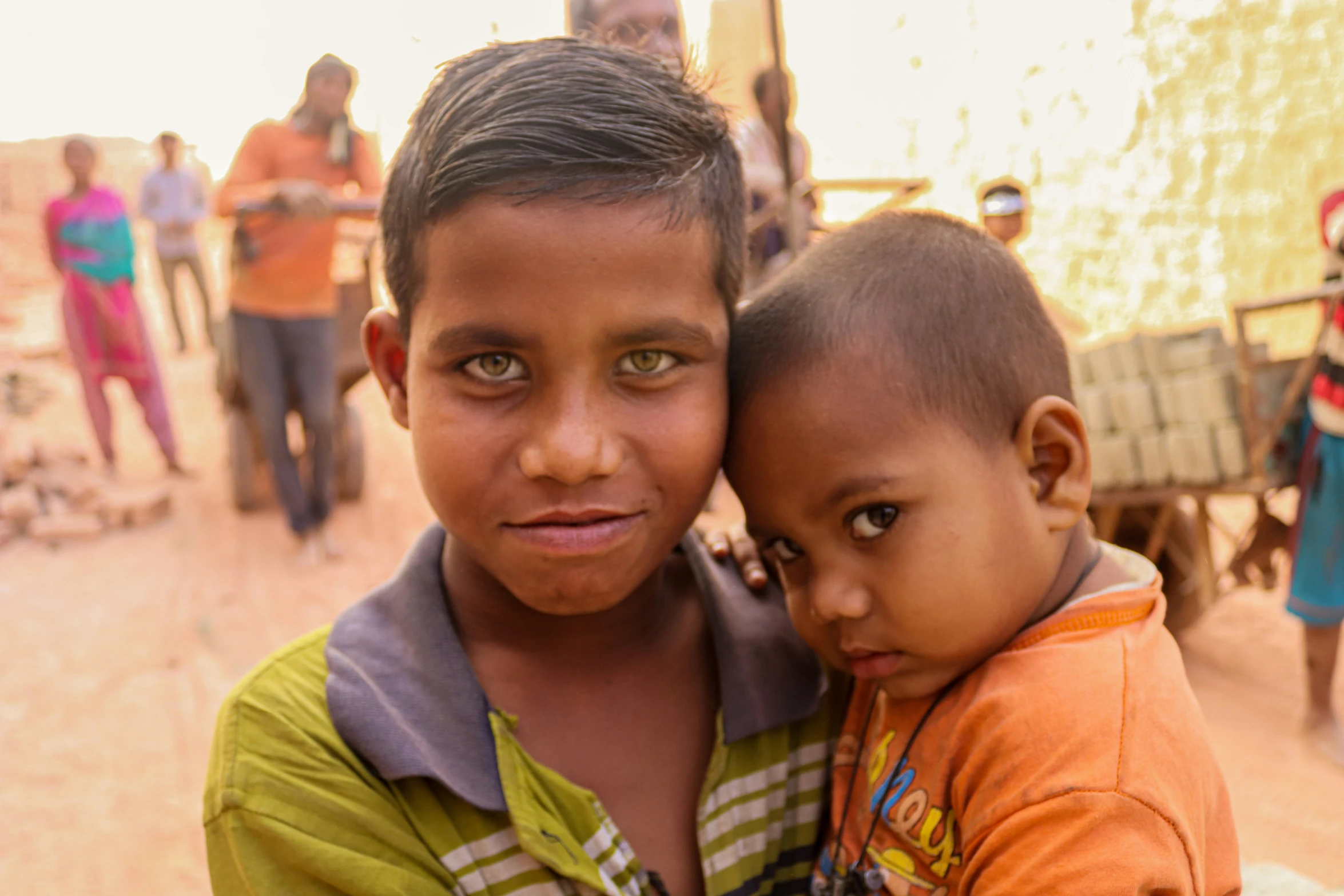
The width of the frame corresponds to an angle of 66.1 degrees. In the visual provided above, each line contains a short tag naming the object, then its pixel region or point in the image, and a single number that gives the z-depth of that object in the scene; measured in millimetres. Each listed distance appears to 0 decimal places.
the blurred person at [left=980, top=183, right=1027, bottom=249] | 4438
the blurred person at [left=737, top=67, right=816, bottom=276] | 5270
